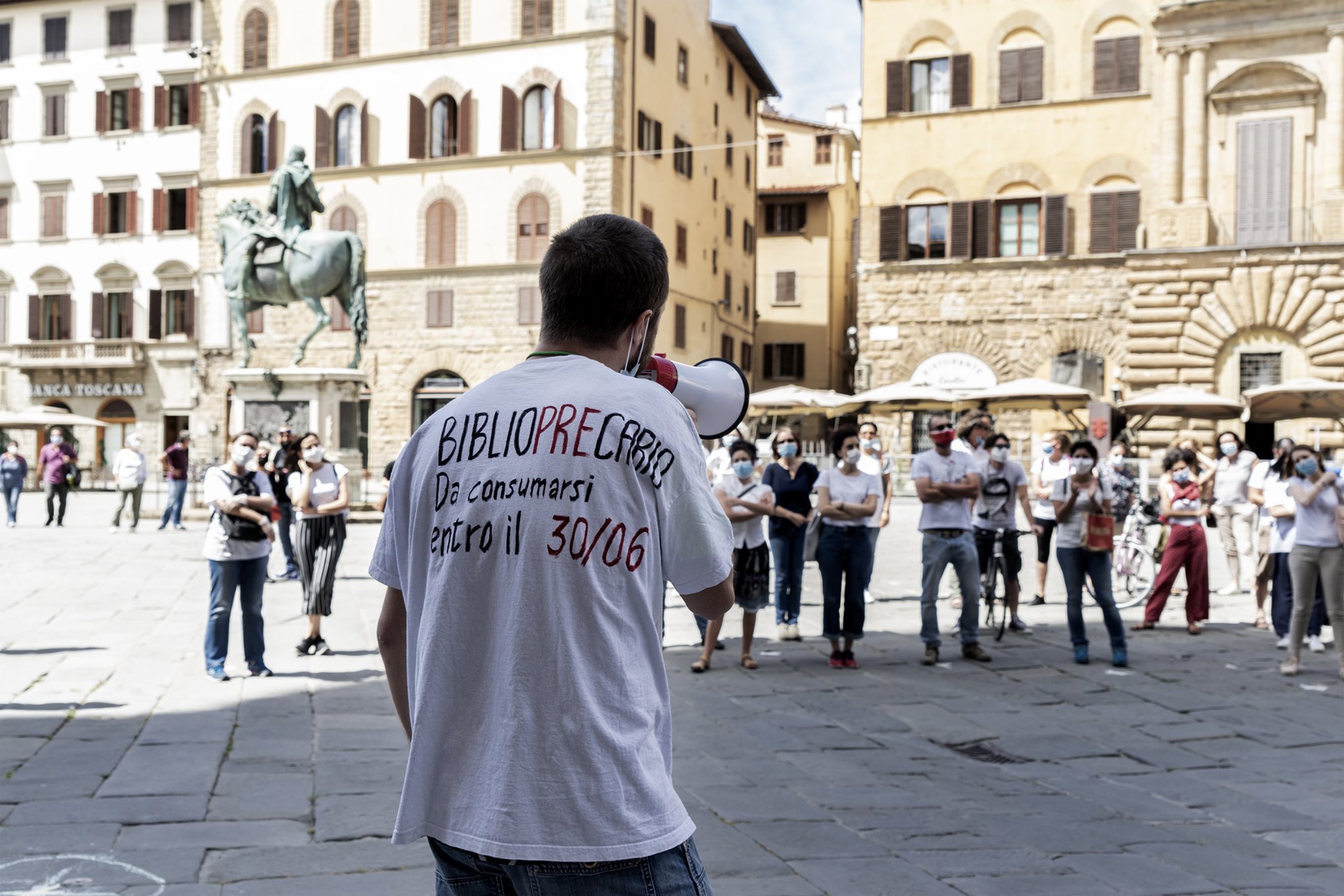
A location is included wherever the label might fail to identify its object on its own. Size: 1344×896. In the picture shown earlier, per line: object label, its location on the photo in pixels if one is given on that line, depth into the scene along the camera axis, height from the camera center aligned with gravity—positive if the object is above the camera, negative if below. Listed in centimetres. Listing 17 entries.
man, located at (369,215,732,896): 194 -24
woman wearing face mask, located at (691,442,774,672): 897 -84
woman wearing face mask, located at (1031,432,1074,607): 1188 -50
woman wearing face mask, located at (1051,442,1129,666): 920 -84
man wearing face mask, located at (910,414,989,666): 926 -68
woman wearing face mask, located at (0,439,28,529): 2122 -84
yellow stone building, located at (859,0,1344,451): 2789 +514
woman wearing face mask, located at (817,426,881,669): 919 -80
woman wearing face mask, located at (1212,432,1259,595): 1348 -76
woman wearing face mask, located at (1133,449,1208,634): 1090 -94
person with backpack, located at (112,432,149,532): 1966 -73
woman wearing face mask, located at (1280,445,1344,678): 873 -70
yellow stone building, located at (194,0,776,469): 3534 +740
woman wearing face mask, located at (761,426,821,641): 1028 -74
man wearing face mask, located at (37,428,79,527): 2109 -69
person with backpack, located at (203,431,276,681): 824 -76
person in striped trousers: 916 -73
